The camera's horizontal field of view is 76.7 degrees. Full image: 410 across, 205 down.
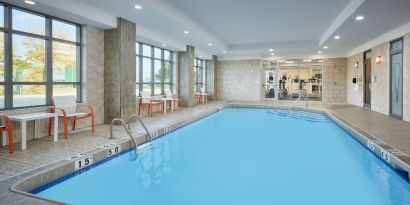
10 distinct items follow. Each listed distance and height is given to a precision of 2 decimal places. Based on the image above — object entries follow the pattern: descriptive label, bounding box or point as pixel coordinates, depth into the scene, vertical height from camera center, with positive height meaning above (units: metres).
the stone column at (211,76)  14.51 +1.29
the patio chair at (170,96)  9.60 +0.11
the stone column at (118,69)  6.27 +0.74
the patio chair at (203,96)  13.05 +0.14
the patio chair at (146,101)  7.98 -0.07
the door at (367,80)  9.80 +0.75
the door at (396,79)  7.19 +0.58
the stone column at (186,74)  10.73 +1.04
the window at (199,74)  13.54 +1.34
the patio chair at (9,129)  3.79 -0.45
